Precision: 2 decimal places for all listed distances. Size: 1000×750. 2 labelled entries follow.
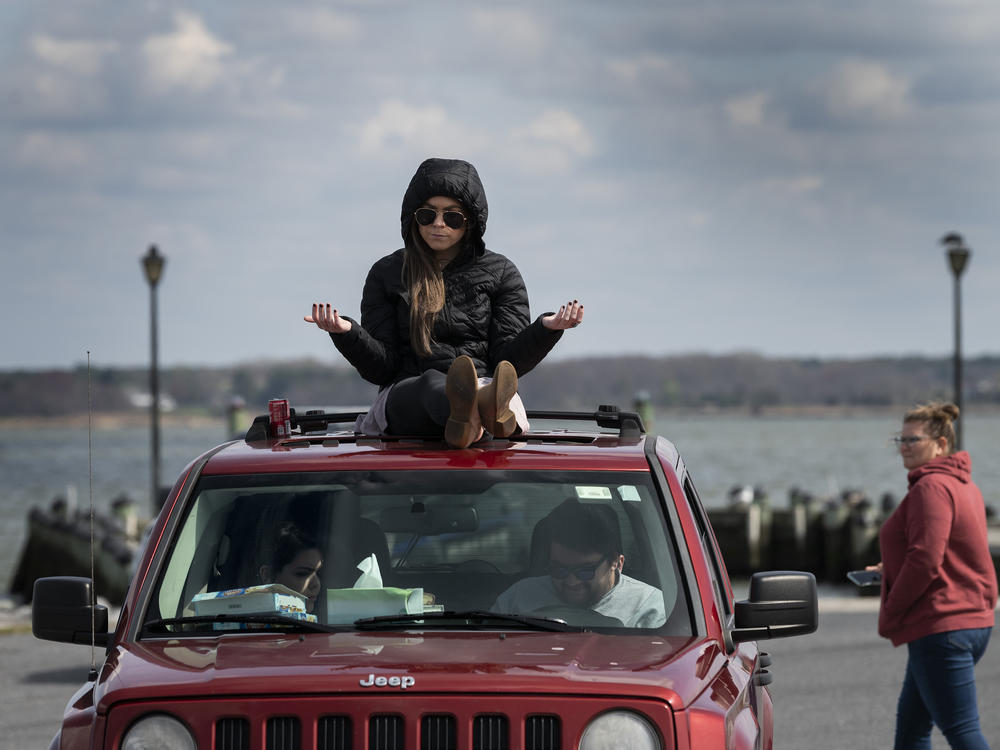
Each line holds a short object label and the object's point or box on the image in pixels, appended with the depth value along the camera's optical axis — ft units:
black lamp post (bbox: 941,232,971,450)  184.14
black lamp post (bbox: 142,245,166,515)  182.39
